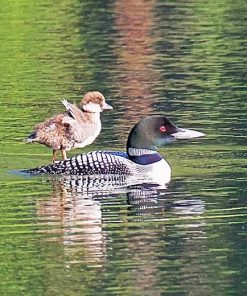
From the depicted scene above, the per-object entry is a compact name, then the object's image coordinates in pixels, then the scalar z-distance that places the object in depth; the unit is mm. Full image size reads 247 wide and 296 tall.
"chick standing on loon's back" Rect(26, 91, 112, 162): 18109
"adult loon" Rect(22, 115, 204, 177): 17438
